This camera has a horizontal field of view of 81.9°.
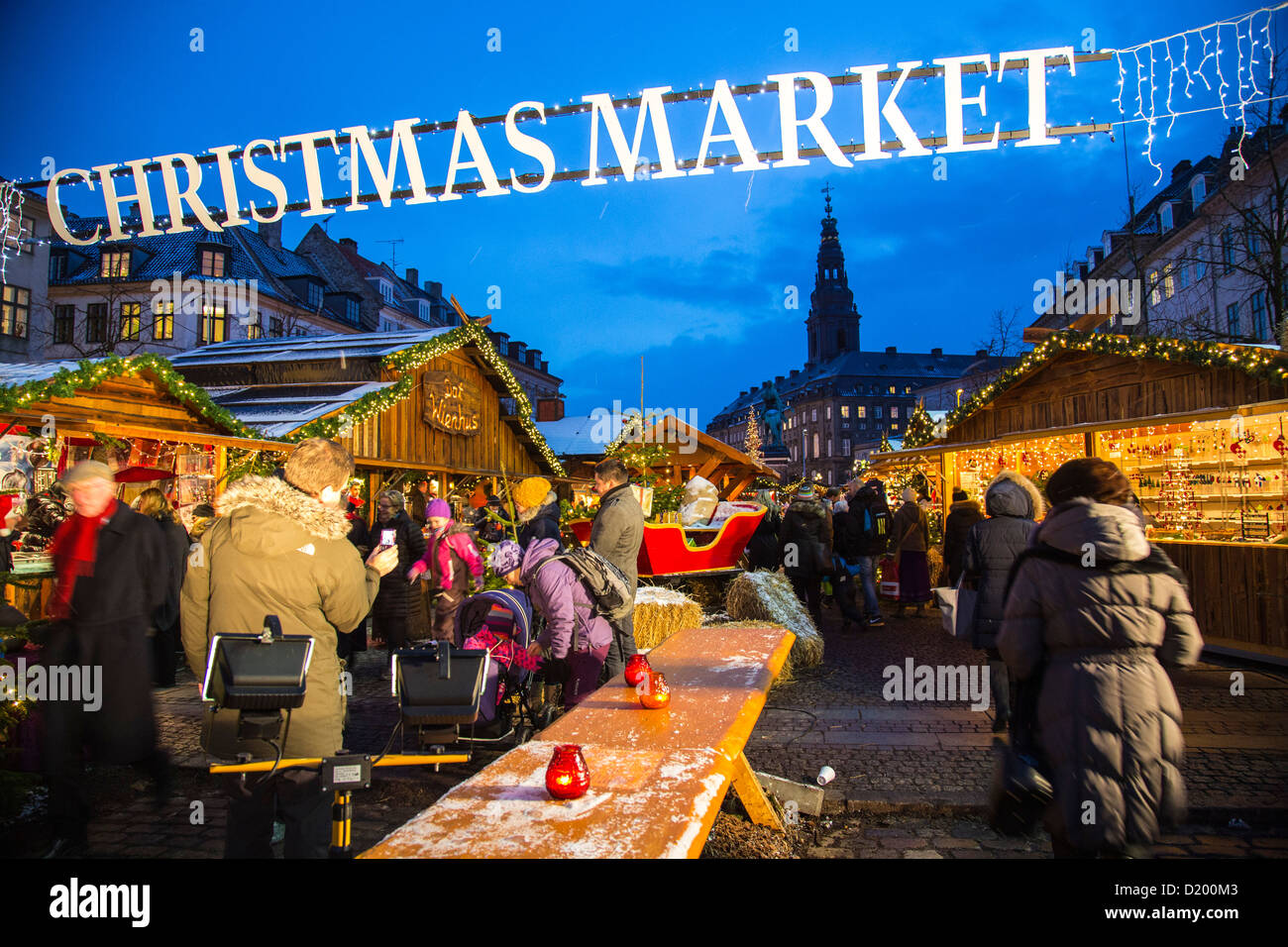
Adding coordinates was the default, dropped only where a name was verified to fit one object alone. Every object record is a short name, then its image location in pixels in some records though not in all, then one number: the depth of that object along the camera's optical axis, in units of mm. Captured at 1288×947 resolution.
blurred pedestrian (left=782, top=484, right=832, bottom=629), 11094
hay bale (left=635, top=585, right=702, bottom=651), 7688
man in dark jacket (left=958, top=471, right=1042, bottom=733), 5605
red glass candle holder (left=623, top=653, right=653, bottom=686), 3743
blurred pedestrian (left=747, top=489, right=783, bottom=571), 13211
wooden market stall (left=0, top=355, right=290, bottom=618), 7969
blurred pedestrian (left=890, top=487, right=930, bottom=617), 11703
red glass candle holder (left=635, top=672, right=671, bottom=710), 3598
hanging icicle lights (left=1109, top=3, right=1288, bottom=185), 4953
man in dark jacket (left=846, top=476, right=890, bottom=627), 11086
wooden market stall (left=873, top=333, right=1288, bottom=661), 8531
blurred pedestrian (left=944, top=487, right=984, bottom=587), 9273
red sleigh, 10570
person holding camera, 2879
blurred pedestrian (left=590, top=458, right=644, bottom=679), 5473
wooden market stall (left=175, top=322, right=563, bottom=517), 13992
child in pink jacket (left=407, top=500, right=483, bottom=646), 6611
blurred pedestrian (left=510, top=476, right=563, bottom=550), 6055
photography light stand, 2771
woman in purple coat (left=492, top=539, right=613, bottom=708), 4828
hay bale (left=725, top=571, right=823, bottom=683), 8250
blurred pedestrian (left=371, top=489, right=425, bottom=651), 7875
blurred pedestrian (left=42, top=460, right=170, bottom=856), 4152
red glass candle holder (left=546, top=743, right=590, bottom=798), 2432
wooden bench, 2135
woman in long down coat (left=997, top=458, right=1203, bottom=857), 2578
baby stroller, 5387
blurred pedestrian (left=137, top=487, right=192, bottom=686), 6965
